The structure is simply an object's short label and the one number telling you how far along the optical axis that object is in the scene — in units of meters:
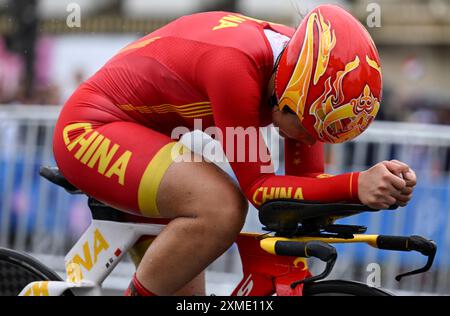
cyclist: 7.09
